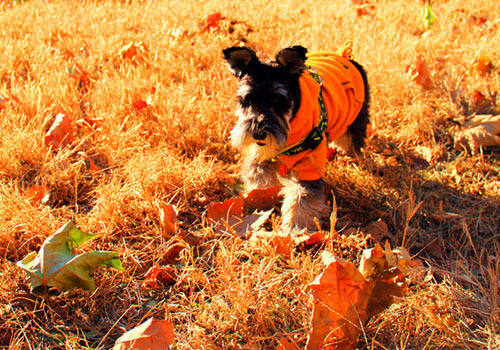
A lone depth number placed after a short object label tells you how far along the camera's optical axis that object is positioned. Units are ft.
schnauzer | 10.32
